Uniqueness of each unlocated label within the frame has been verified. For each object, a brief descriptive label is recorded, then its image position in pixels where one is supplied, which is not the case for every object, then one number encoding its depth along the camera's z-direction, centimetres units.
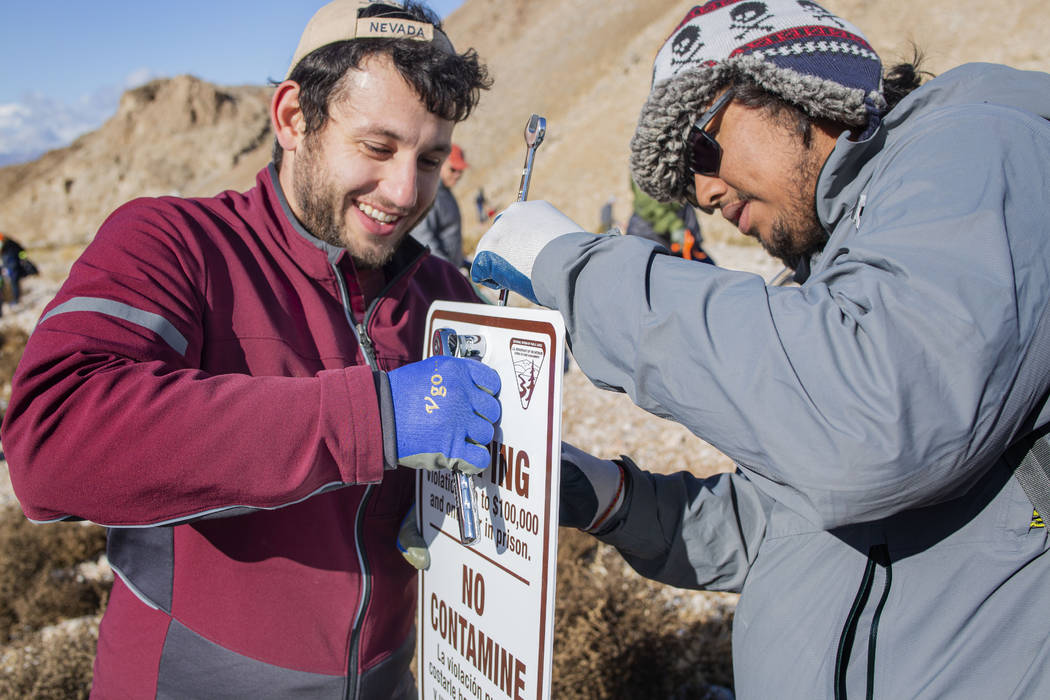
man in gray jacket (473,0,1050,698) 89
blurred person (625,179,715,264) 636
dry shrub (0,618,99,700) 346
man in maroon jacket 117
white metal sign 125
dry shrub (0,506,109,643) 458
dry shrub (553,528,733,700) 324
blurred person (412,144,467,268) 620
